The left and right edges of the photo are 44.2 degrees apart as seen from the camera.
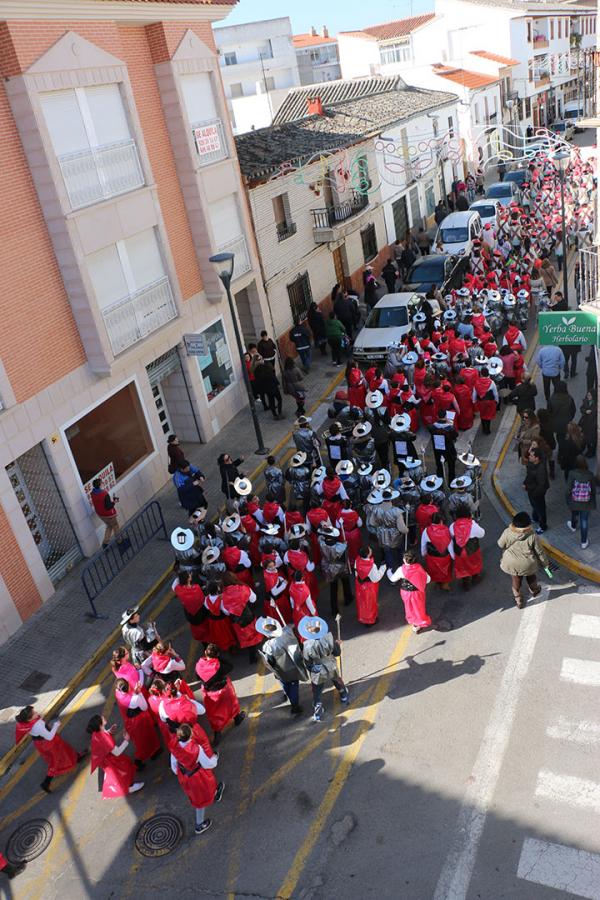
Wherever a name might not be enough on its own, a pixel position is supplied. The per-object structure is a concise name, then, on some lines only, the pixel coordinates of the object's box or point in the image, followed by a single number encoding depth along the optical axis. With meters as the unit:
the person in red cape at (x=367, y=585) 10.19
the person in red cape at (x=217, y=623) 10.15
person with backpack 10.85
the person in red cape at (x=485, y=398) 15.28
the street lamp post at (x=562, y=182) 17.06
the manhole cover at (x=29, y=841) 8.20
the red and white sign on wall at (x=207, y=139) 16.53
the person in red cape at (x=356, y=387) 16.52
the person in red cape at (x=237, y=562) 10.89
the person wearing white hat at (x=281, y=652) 8.72
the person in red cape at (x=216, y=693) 8.80
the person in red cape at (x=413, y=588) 9.88
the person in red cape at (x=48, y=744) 8.68
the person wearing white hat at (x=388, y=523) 10.89
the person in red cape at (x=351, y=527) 11.34
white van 26.06
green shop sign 11.42
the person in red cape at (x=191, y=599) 10.45
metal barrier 12.89
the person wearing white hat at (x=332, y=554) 10.65
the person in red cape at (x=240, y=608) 9.96
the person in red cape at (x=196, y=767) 7.76
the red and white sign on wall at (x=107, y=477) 14.28
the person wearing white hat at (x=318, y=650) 8.73
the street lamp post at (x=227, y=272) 14.77
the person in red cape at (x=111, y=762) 8.31
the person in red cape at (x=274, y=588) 10.05
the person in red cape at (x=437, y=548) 10.55
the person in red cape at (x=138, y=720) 8.75
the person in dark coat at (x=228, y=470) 13.63
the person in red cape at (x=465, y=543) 10.52
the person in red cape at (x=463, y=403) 15.14
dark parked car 22.98
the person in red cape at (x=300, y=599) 9.95
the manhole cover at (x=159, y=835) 7.92
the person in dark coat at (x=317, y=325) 21.73
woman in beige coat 9.84
